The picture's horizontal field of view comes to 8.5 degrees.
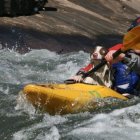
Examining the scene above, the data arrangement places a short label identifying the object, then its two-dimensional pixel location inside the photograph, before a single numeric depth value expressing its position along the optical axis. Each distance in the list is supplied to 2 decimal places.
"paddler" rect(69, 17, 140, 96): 13.53
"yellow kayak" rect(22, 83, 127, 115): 11.73
